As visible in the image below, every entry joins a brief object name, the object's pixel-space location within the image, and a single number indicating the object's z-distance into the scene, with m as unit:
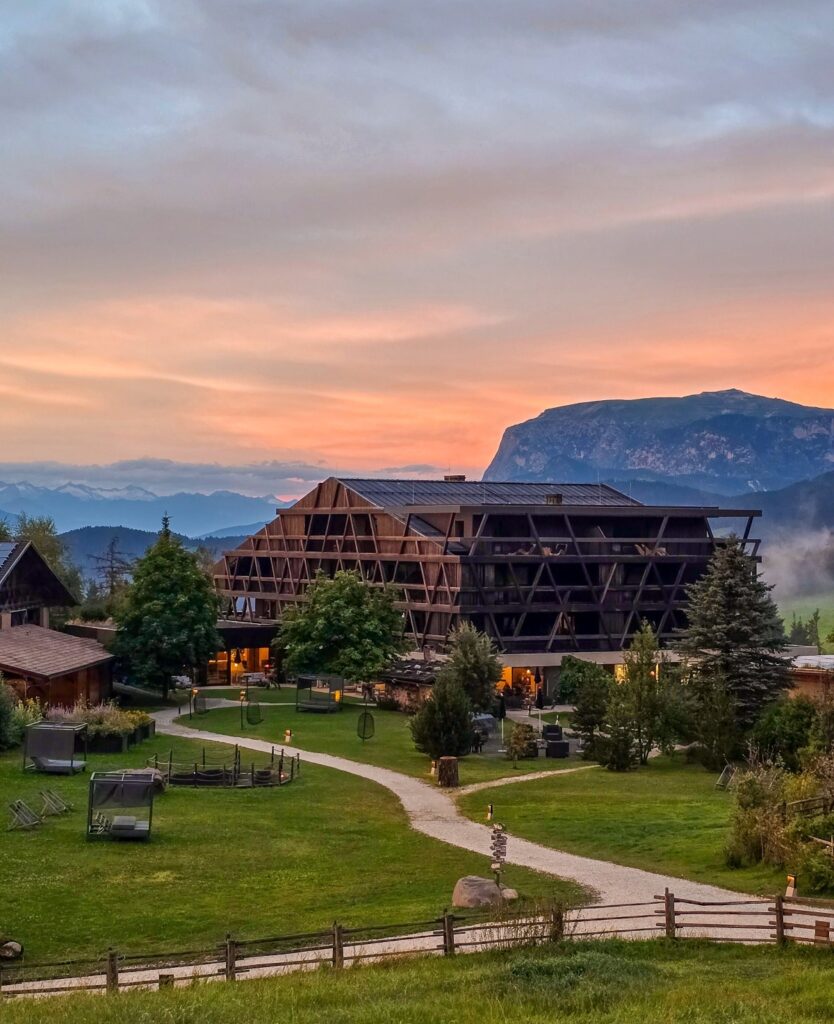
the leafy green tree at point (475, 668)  64.06
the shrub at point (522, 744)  54.22
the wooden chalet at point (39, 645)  60.51
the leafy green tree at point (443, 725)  52.84
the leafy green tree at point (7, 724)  47.94
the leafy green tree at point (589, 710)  54.53
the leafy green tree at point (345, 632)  74.31
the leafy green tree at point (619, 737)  51.31
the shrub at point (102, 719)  50.90
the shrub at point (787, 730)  49.09
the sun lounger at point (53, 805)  35.88
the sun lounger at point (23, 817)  33.94
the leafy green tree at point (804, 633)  160.24
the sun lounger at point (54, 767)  43.22
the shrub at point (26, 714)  49.79
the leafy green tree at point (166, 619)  73.75
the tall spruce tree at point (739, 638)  55.47
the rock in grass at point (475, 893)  26.58
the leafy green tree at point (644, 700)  53.38
